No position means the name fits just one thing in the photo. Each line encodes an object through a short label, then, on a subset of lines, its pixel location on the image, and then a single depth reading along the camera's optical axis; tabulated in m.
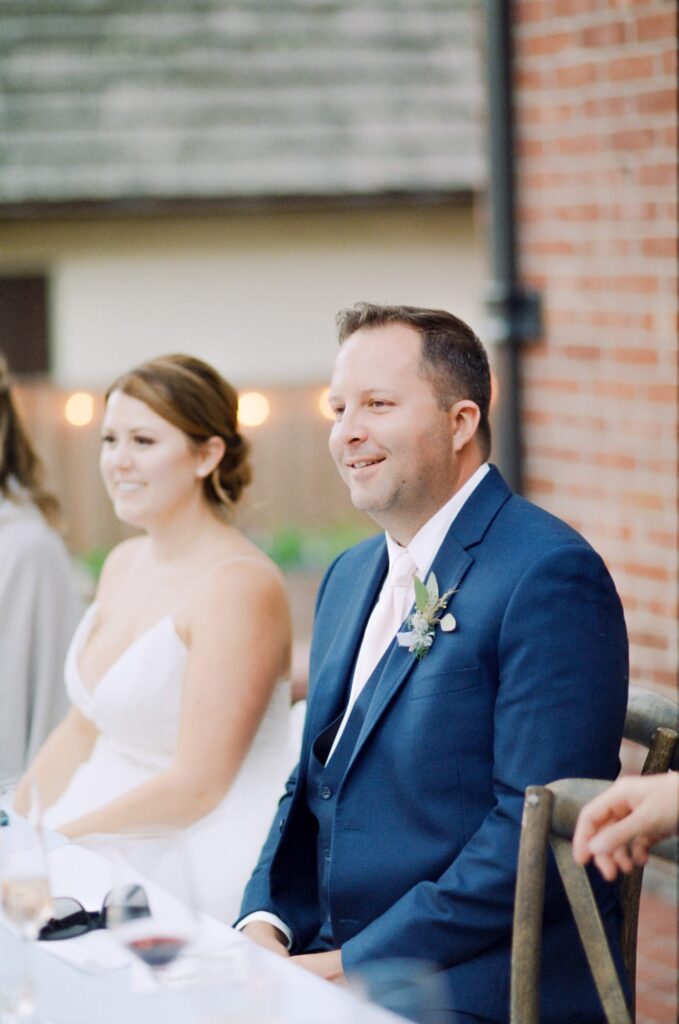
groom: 2.63
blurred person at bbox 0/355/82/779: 4.53
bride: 3.58
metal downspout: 5.98
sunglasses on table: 2.41
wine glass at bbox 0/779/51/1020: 2.28
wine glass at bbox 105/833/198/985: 2.17
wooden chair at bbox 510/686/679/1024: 2.37
